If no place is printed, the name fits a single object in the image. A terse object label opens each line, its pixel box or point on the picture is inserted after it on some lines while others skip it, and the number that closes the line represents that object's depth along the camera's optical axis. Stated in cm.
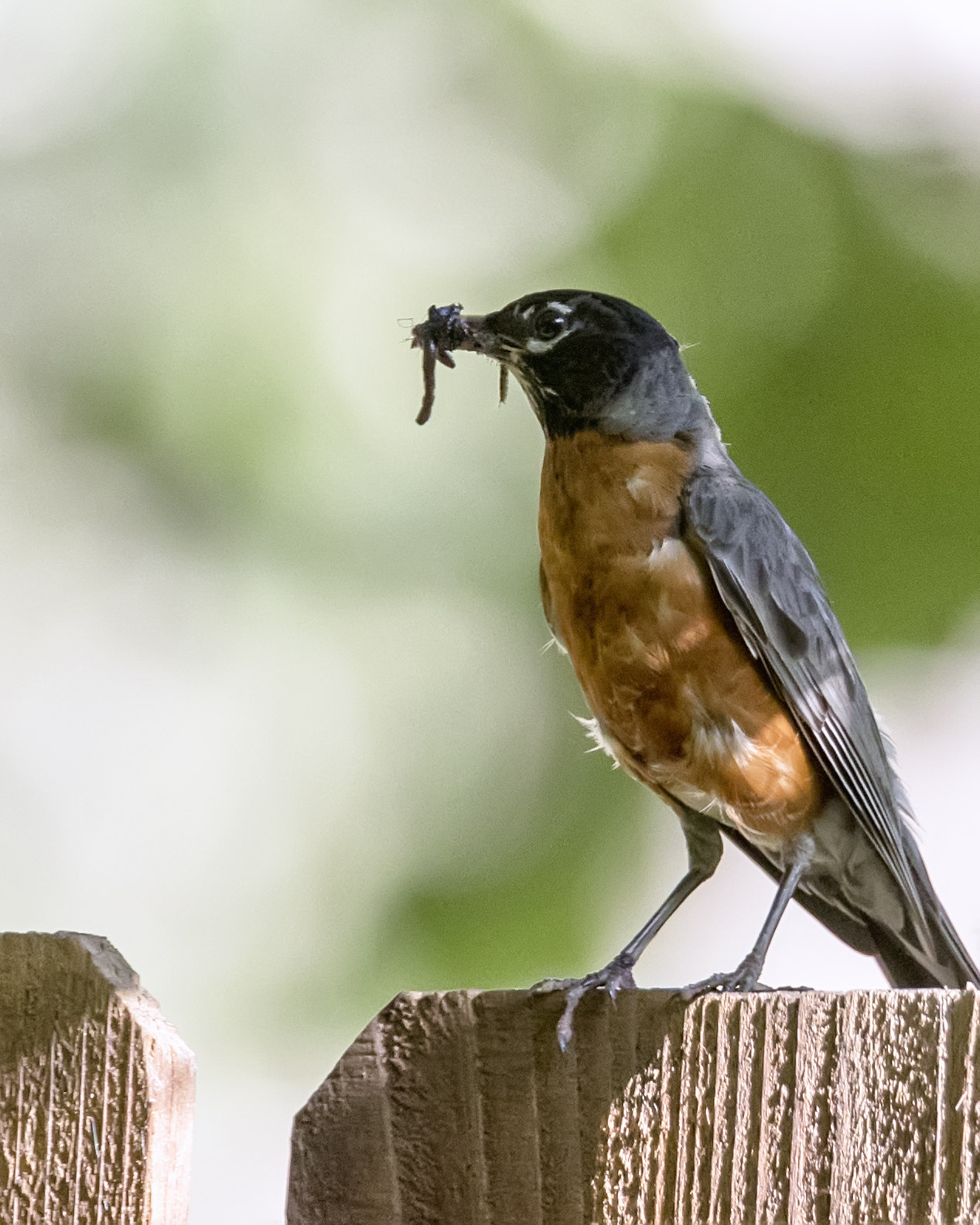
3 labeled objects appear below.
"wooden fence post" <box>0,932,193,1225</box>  624
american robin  639
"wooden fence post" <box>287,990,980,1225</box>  623
